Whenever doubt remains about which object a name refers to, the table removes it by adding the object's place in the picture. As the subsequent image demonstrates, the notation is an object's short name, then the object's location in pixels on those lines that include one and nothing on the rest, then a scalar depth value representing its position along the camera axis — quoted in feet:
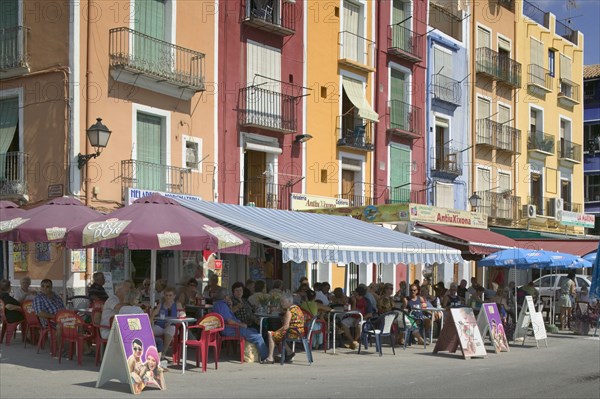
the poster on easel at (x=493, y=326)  56.80
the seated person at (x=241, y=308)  49.70
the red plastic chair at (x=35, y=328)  46.32
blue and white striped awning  49.90
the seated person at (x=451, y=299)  67.86
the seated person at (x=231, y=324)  46.78
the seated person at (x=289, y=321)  47.16
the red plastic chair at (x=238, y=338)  47.57
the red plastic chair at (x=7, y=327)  50.16
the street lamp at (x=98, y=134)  57.52
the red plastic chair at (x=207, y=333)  43.42
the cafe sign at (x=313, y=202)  79.36
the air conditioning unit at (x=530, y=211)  115.55
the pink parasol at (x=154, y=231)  42.22
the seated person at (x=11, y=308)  49.57
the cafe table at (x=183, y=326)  42.63
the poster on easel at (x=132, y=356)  36.17
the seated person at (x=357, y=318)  56.59
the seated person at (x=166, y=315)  43.93
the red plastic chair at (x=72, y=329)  43.24
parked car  93.71
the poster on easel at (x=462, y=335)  53.21
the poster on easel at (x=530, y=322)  61.72
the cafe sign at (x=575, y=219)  125.08
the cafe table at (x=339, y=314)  54.60
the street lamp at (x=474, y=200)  100.27
